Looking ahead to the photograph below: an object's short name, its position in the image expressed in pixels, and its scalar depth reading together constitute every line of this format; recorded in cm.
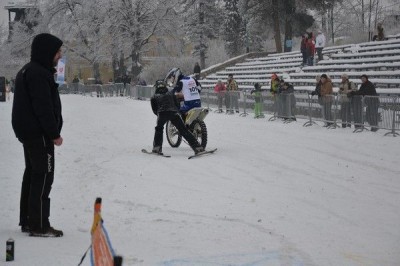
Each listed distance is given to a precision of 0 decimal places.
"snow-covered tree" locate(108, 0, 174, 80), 5147
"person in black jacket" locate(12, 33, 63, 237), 564
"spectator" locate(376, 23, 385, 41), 2975
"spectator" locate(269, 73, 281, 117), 2014
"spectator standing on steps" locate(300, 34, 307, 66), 2937
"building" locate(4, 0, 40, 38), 5834
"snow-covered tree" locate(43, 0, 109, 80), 5291
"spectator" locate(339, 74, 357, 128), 1638
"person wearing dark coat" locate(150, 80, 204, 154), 1168
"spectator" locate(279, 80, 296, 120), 1925
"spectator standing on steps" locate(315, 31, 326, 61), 2861
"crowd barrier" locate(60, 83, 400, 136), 1509
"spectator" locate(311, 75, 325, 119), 1755
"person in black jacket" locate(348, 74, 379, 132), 1532
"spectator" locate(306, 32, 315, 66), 2952
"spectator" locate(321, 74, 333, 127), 1720
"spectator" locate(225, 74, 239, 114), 2348
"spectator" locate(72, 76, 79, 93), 5072
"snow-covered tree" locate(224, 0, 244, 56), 5934
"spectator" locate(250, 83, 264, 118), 2138
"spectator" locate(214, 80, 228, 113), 2465
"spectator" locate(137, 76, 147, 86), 4093
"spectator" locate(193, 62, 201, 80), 3651
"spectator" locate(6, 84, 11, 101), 3879
